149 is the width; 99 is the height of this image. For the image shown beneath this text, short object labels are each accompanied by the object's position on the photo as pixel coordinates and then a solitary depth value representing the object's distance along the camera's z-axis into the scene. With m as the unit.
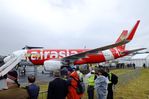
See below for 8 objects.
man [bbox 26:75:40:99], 2.18
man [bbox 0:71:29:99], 1.66
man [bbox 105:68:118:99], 4.57
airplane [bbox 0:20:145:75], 11.44
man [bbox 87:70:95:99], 4.58
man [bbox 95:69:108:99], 3.98
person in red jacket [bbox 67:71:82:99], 2.86
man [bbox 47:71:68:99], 2.61
